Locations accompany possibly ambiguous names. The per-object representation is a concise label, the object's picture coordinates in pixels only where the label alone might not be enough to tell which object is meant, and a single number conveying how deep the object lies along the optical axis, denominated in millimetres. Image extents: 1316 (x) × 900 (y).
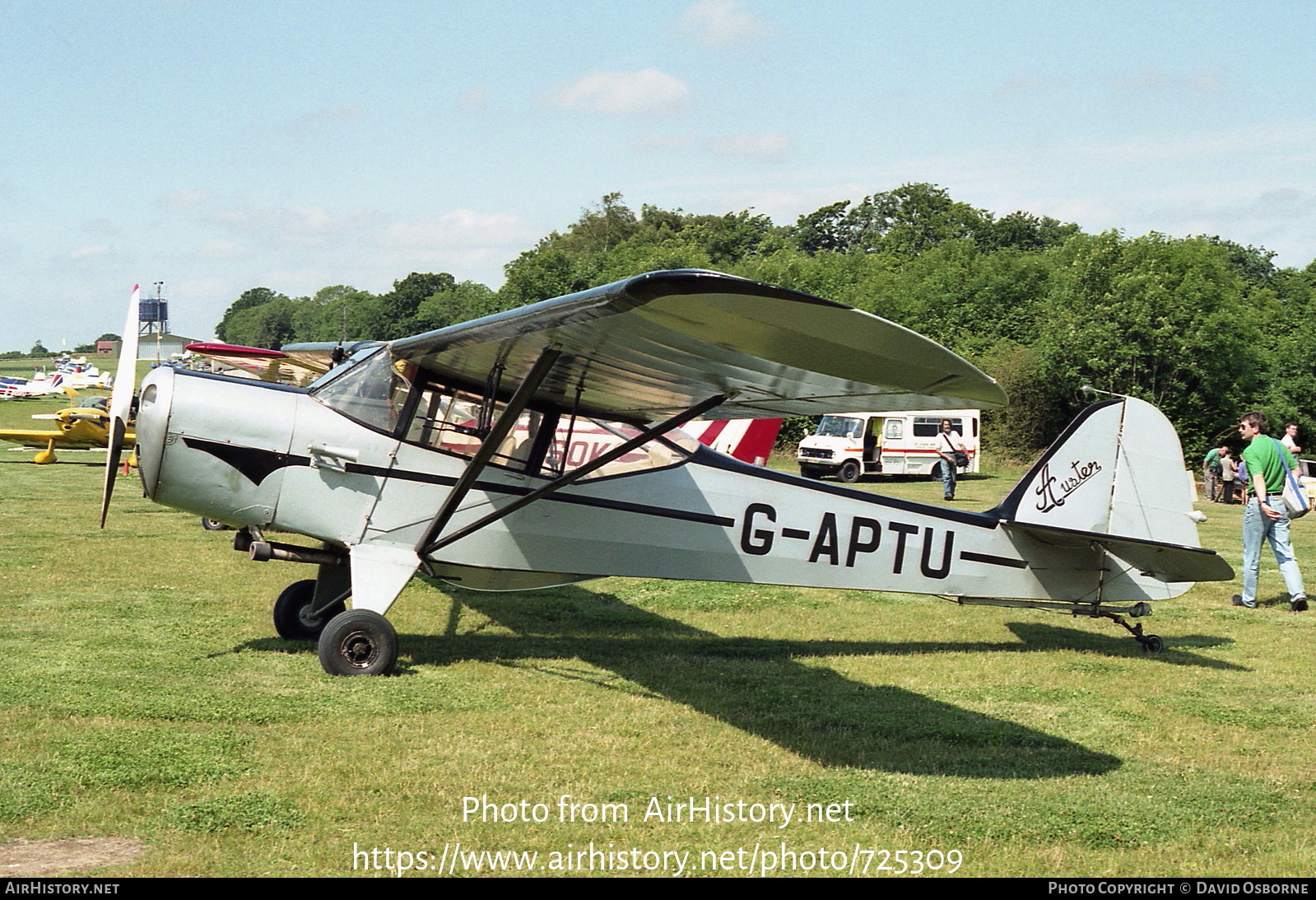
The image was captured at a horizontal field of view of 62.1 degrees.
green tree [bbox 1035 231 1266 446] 38375
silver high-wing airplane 6801
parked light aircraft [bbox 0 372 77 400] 71812
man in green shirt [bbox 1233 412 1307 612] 11078
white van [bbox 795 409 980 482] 31250
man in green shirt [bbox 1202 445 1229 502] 26553
